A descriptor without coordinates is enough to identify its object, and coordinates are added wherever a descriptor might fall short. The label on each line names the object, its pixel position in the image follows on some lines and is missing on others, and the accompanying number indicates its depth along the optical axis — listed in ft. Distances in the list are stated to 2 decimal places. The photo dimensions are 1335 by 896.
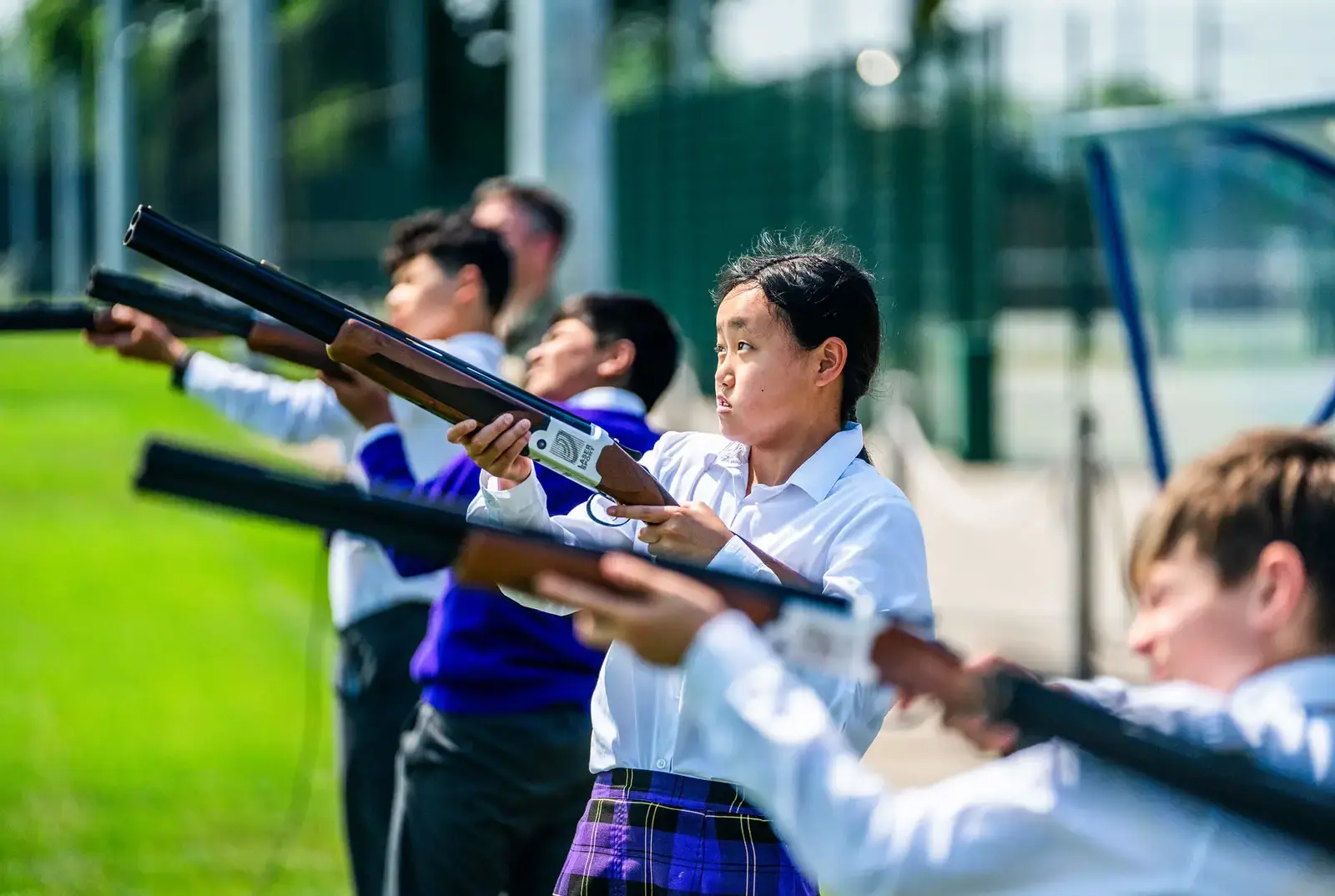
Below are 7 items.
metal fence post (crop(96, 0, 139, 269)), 251.19
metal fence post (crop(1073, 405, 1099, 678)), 58.13
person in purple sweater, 27.66
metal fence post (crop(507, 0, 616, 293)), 51.96
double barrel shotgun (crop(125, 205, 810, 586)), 21.56
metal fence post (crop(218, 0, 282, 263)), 163.43
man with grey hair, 38.91
